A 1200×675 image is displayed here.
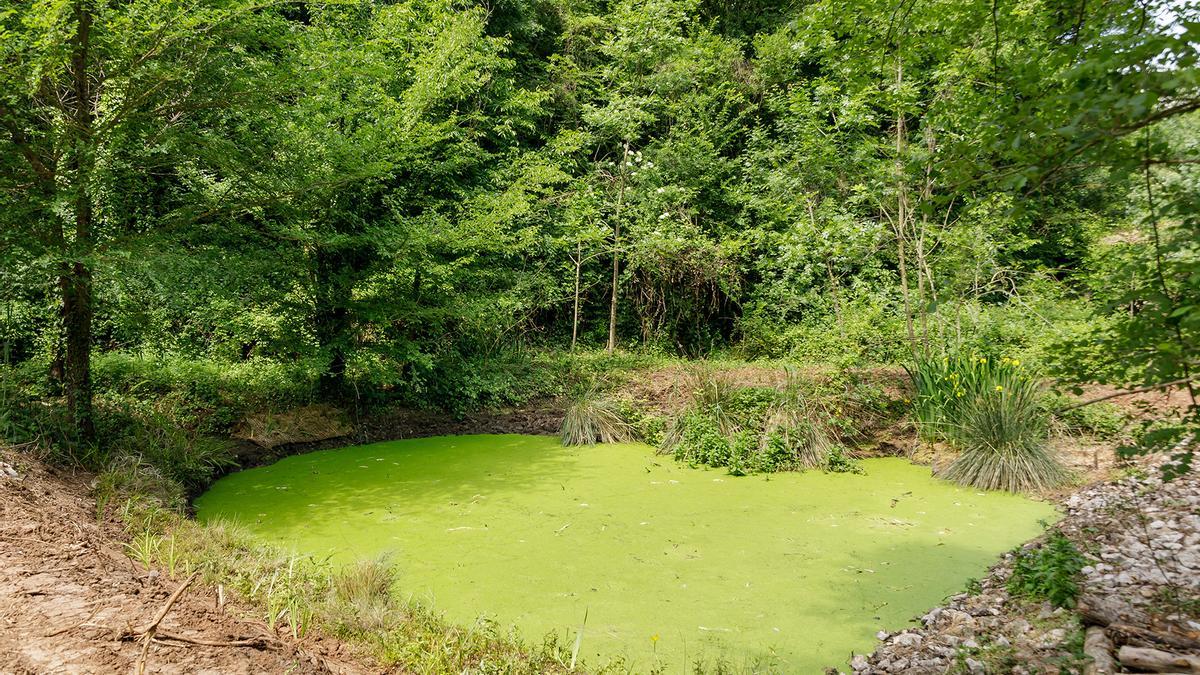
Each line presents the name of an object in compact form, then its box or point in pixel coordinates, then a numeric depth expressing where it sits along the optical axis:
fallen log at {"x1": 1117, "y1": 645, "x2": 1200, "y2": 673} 1.93
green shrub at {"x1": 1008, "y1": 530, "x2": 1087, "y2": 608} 2.70
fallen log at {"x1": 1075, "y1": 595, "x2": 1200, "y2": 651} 2.12
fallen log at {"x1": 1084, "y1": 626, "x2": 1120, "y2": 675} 2.04
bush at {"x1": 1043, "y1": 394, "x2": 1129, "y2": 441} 5.37
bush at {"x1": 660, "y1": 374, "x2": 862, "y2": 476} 5.73
